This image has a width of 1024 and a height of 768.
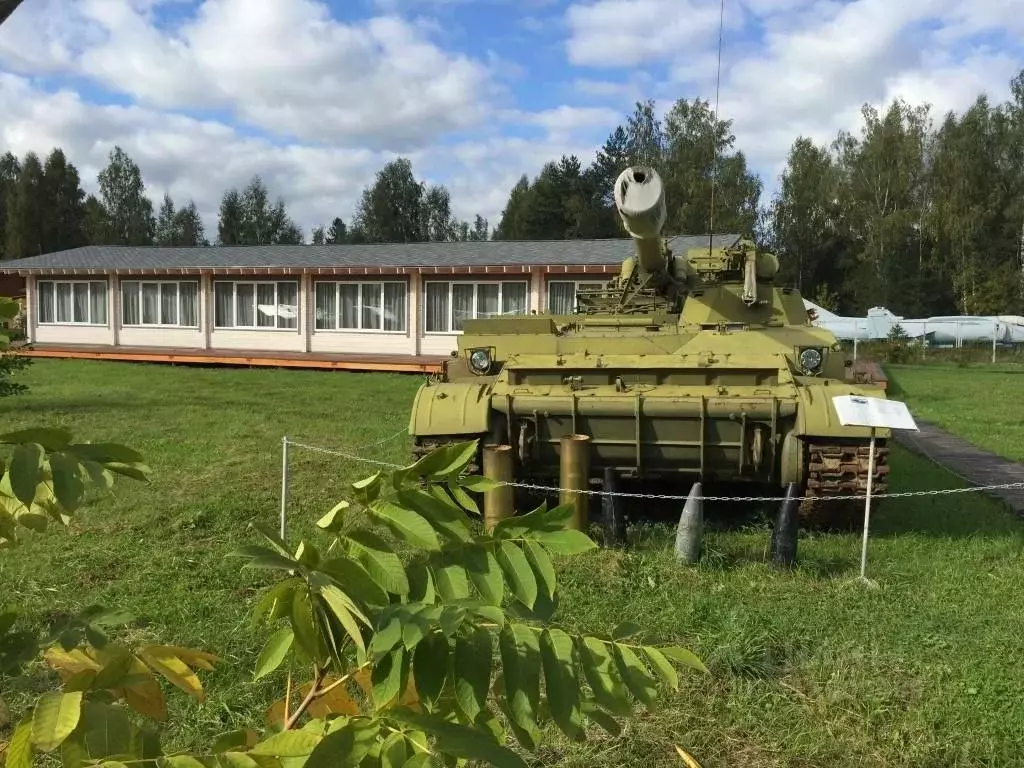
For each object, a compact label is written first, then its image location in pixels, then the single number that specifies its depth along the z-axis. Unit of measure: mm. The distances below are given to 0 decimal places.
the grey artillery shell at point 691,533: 6152
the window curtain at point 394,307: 23141
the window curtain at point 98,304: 26062
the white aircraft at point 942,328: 33594
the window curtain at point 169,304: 25375
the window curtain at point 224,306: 24719
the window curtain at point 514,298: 22000
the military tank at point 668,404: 6578
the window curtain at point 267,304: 24281
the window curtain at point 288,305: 24078
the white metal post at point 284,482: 6215
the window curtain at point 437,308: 22703
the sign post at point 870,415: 5910
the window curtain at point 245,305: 24516
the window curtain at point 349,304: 23578
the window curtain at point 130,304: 25719
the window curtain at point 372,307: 23328
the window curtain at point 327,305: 23766
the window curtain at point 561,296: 21688
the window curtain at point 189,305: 25188
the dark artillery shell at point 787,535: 5996
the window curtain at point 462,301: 22516
